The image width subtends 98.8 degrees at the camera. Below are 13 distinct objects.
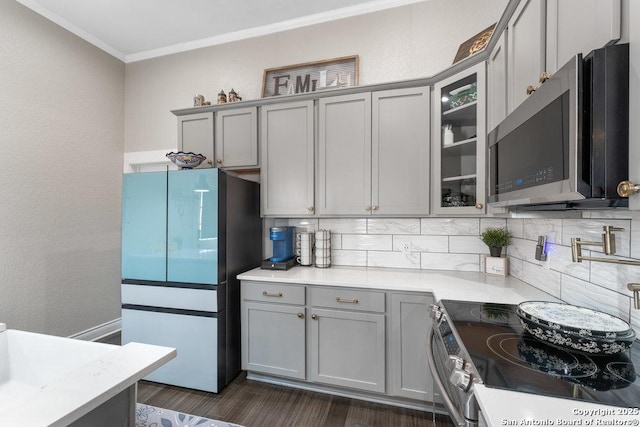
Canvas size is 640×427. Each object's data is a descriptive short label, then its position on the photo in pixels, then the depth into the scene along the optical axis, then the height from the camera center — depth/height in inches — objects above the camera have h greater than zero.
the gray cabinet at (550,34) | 32.1 +26.9
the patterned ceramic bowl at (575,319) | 34.1 -15.3
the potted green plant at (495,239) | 81.0 -7.2
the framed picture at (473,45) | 76.4 +49.9
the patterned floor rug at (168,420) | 69.9 -54.1
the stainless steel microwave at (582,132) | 30.0 +10.1
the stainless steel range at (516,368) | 28.3 -18.2
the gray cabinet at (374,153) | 82.1 +19.0
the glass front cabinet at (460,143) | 70.9 +19.7
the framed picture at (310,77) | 102.1 +53.0
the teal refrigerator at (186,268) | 82.2 -17.3
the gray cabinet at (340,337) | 71.9 -35.0
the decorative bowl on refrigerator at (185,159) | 95.3 +19.0
